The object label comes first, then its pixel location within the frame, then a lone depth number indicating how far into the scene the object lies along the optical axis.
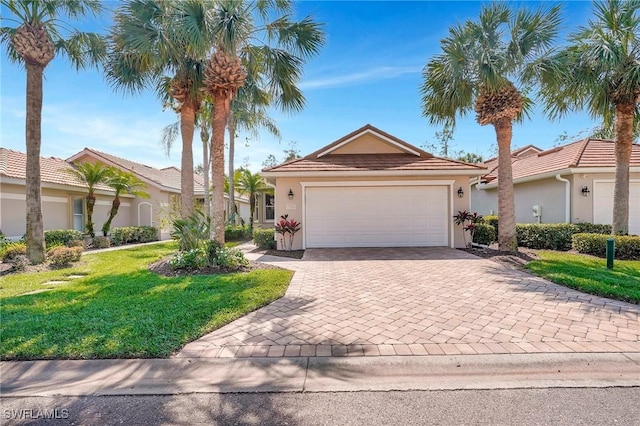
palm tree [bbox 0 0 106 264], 8.45
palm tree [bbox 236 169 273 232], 21.31
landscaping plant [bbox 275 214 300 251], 11.59
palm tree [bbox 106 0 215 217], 7.20
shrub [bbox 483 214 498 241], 14.29
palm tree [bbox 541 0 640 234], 8.98
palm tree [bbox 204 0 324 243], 7.27
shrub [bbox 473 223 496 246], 12.54
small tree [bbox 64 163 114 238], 13.66
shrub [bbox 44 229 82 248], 12.09
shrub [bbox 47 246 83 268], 8.88
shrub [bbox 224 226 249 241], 17.61
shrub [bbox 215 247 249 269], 7.87
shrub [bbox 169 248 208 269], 7.72
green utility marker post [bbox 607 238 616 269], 7.68
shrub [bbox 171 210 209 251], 8.25
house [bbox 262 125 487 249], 11.71
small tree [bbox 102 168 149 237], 14.52
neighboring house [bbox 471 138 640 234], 12.00
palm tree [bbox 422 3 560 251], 8.88
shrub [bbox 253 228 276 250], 12.28
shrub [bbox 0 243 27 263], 9.09
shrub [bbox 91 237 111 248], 14.16
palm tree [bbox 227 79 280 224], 11.12
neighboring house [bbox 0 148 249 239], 12.13
